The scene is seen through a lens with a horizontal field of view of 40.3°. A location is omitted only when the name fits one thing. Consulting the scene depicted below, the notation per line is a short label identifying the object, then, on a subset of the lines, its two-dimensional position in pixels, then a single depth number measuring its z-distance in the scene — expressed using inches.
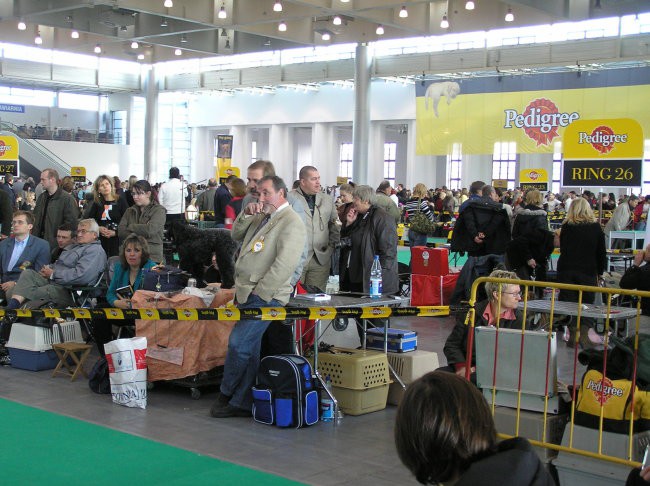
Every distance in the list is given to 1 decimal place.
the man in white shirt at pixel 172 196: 542.3
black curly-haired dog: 305.7
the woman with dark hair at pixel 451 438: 73.9
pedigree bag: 162.2
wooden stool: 284.8
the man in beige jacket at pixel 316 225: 289.8
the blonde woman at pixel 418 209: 619.9
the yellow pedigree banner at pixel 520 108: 1063.0
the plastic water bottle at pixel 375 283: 263.3
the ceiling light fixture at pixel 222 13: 820.6
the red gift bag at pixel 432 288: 443.5
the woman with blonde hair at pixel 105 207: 425.1
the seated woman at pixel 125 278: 294.8
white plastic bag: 248.5
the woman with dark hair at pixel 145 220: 357.4
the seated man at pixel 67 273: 313.6
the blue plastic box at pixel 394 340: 266.5
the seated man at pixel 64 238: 347.3
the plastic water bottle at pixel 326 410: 238.1
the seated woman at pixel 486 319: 205.3
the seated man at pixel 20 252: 328.8
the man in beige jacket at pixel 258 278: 232.4
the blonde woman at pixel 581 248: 346.9
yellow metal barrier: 161.3
